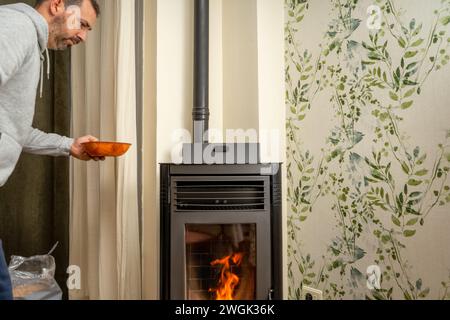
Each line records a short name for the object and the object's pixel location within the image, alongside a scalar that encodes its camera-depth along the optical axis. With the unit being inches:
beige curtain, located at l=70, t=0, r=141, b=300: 95.0
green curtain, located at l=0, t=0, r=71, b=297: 100.3
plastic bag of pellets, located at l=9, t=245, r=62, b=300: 83.8
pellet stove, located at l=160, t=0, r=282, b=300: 81.2
